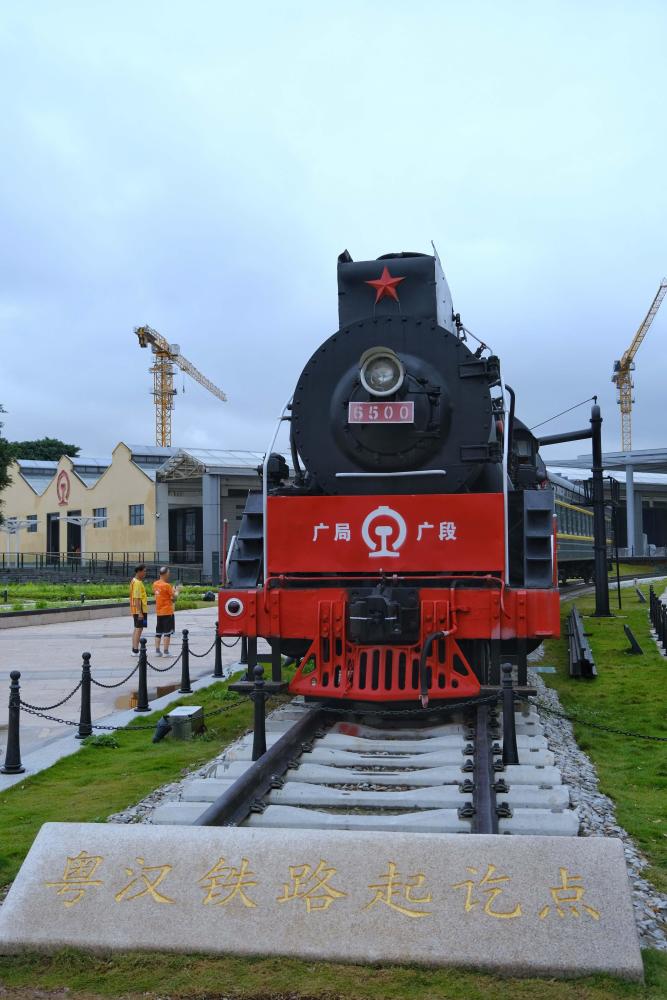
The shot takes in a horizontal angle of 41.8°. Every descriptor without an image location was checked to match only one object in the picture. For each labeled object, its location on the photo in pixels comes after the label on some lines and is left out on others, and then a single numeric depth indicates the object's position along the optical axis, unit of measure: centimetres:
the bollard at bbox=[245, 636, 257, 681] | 721
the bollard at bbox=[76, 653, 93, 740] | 823
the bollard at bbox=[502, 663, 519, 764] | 600
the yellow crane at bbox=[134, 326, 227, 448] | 8862
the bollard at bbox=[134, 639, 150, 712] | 956
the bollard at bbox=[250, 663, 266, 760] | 614
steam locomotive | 684
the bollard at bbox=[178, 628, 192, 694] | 1079
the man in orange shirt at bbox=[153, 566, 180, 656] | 1491
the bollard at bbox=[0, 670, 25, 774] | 695
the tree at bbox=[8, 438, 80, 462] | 8481
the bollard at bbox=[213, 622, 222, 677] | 1224
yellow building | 4328
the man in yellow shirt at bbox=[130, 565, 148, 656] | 1508
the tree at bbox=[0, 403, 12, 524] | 3609
